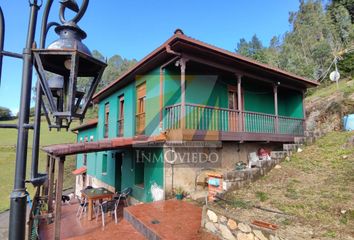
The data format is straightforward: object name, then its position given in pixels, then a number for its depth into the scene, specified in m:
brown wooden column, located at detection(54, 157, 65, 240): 5.60
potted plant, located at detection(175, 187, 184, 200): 7.65
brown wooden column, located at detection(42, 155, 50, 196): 8.63
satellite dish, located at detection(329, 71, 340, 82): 17.06
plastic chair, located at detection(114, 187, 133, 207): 7.78
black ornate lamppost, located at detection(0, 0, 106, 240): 1.88
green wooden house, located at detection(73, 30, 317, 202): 7.49
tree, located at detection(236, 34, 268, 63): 28.28
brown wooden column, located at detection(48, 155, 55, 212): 7.37
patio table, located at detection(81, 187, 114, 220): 7.72
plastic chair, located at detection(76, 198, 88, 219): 8.51
